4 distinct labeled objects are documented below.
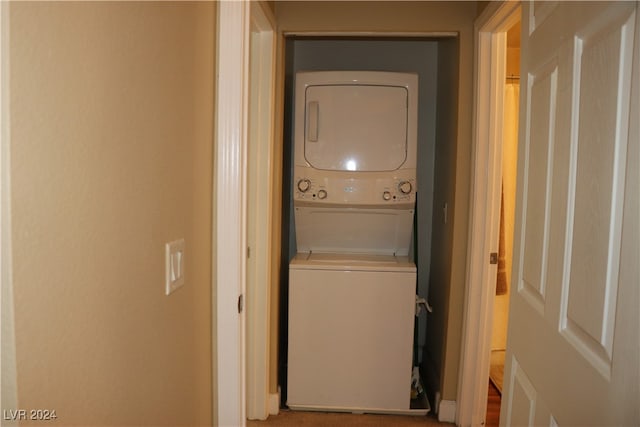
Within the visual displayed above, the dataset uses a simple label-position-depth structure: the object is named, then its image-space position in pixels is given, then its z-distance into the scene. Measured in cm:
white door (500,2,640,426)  64
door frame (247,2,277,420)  199
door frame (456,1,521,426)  191
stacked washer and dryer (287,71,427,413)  217
